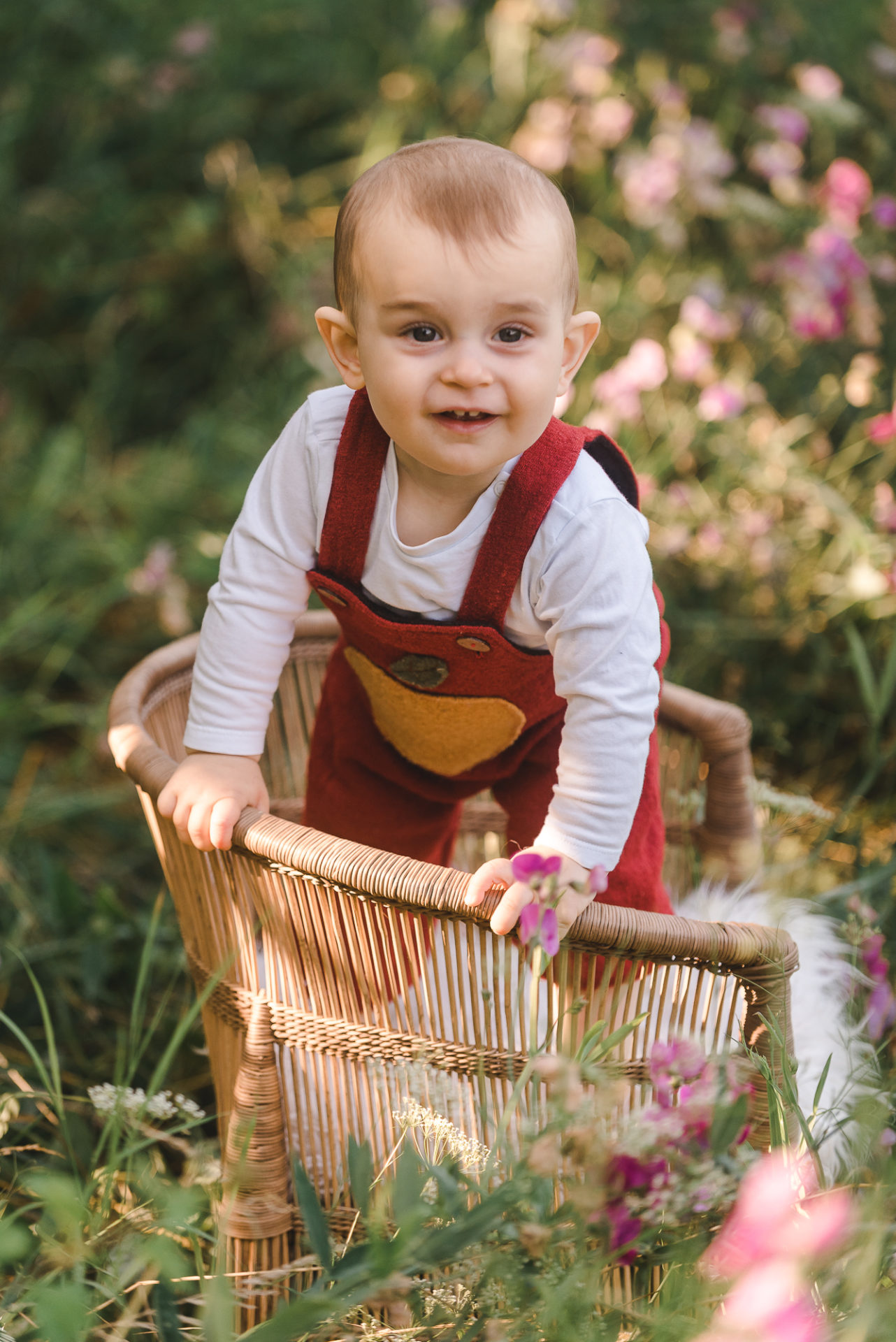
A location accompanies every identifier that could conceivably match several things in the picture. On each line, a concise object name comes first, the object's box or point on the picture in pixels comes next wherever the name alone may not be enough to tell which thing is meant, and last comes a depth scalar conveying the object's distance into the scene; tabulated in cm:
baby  190
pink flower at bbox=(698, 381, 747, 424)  244
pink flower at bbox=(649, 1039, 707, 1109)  180
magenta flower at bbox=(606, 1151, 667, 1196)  177
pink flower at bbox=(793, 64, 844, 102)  272
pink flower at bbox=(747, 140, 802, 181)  274
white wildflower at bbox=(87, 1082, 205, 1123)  194
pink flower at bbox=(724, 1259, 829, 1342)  164
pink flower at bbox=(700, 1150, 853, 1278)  165
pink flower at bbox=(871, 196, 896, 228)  251
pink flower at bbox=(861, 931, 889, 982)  206
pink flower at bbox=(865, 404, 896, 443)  237
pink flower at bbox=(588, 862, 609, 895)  184
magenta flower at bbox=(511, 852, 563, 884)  182
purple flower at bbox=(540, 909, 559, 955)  181
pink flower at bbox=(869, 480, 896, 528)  234
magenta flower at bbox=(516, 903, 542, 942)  180
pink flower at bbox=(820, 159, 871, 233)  254
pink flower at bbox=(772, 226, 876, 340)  249
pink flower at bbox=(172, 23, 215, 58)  364
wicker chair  189
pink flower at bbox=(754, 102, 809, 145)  287
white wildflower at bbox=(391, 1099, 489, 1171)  184
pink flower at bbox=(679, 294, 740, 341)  256
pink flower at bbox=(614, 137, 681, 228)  294
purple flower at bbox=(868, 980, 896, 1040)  207
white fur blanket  204
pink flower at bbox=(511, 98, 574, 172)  307
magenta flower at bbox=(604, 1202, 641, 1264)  177
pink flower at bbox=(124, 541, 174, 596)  239
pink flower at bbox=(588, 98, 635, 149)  303
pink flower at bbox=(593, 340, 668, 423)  248
